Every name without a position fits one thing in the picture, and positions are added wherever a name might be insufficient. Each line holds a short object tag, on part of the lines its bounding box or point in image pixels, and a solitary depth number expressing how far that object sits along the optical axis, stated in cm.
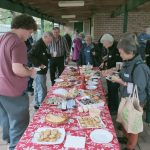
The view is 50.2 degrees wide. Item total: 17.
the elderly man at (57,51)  350
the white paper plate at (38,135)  115
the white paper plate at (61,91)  198
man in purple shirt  149
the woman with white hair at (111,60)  255
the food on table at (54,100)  172
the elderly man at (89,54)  342
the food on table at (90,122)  135
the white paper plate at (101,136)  118
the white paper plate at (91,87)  215
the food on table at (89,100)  170
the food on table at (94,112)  148
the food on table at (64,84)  224
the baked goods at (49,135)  117
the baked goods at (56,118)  136
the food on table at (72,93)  189
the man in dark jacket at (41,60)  273
